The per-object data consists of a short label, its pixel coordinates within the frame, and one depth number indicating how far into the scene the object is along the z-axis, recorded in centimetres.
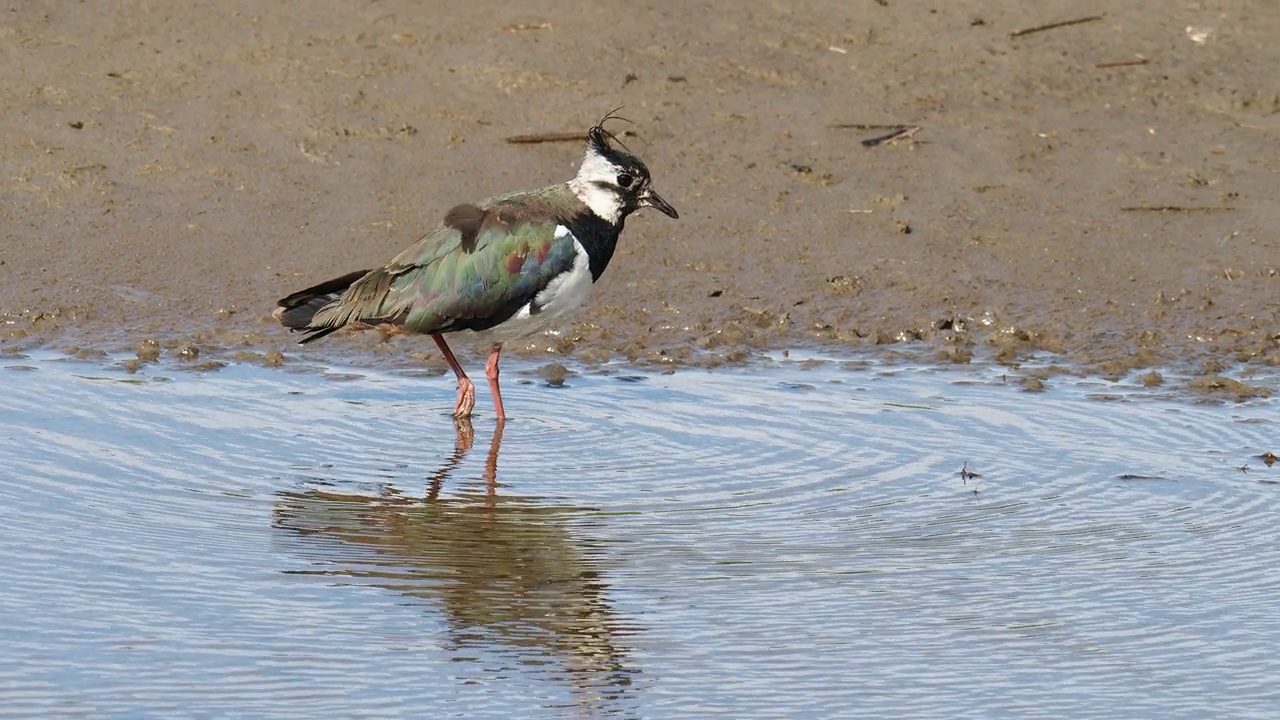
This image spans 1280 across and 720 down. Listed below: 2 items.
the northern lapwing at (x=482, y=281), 816
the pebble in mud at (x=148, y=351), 883
